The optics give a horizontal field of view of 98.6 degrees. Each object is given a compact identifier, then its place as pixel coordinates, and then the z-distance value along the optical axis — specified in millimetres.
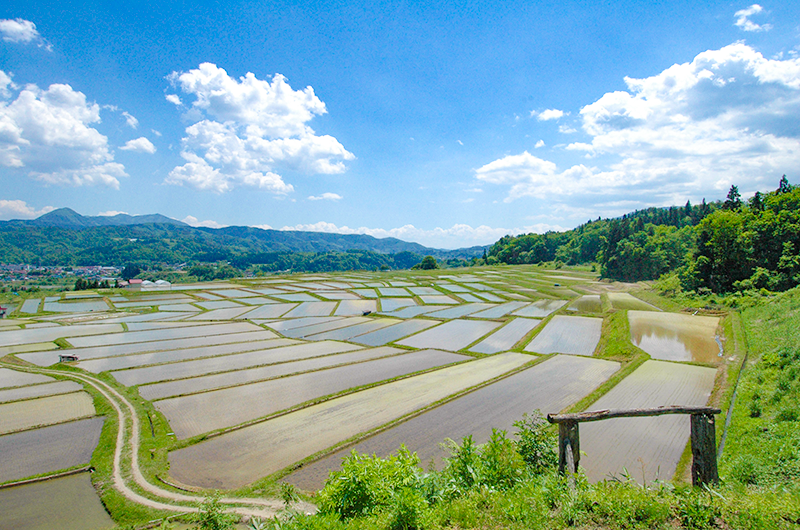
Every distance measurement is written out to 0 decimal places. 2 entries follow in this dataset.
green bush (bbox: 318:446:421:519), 6656
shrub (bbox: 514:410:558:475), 8086
